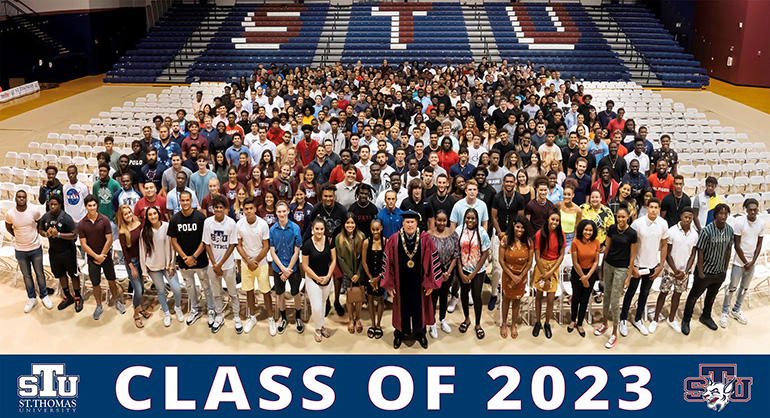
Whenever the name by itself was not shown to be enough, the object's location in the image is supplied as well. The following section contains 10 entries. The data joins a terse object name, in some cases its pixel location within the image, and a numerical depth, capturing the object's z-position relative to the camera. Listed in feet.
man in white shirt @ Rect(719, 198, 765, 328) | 22.91
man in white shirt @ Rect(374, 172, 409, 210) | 24.80
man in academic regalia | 21.11
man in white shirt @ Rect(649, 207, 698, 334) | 22.49
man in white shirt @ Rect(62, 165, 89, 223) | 26.78
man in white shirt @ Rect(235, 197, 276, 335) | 22.22
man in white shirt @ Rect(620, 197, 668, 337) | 21.89
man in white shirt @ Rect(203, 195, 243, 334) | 22.30
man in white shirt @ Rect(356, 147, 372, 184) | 27.92
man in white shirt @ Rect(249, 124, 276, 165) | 33.09
